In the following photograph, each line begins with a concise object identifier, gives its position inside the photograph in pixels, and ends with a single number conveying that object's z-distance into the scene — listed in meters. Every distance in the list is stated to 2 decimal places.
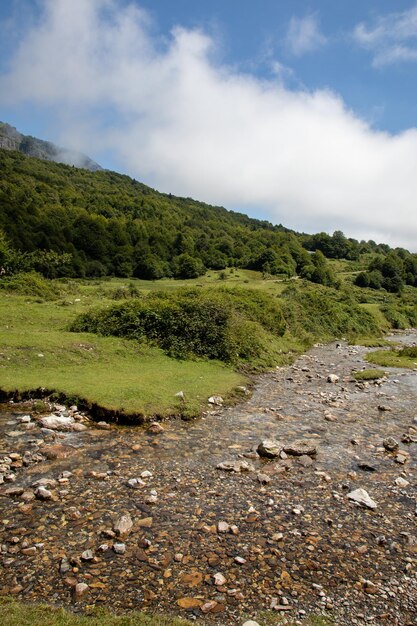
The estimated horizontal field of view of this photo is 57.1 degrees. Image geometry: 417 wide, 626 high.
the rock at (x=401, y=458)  12.06
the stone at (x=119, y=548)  7.50
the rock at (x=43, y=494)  9.09
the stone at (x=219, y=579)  6.86
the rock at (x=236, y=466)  11.08
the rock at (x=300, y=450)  12.38
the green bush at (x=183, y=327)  25.16
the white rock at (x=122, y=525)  8.05
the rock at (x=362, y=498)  9.53
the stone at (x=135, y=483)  9.84
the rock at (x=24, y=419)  13.54
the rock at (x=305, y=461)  11.74
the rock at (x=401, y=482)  10.61
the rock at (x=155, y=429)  13.61
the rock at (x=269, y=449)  12.08
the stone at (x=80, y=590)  6.39
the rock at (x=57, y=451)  11.23
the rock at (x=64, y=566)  6.92
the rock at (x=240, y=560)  7.44
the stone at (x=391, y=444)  13.09
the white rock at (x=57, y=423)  13.30
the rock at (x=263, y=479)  10.51
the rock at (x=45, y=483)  9.65
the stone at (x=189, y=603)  6.32
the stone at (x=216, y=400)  17.30
